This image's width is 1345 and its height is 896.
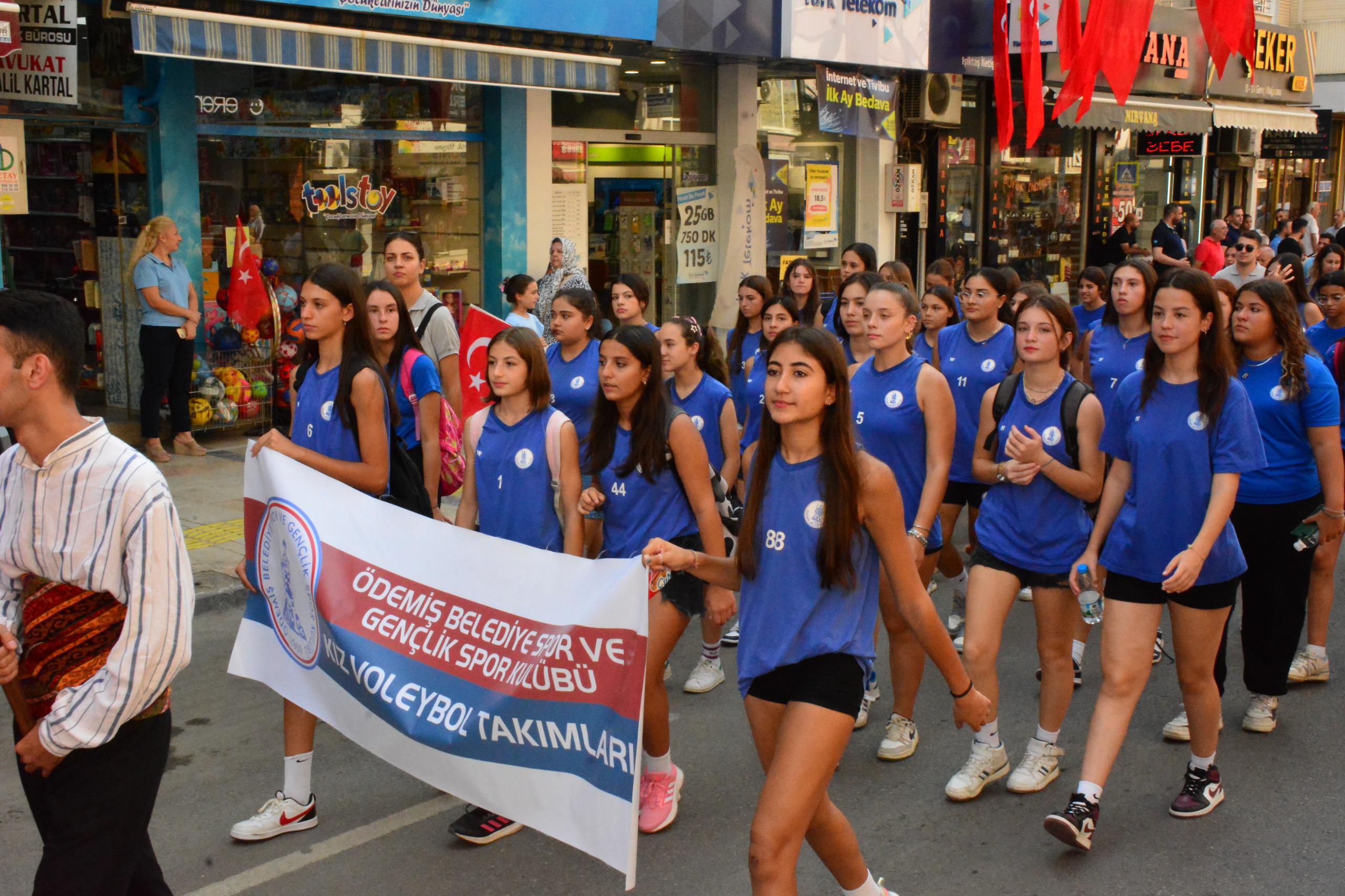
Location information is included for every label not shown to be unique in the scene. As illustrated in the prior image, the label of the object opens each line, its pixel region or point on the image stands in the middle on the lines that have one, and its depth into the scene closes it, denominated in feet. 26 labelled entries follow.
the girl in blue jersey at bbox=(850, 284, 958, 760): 17.29
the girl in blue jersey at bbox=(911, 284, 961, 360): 25.45
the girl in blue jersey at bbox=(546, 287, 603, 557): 20.63
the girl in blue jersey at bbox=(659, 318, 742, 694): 19.99
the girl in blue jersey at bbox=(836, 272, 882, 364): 20.99
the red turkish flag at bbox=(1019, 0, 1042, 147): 44.72
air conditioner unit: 56.34
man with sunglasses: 40.11
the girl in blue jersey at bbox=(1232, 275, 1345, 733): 17.69
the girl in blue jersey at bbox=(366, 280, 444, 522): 18.48
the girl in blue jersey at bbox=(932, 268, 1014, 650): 21.27
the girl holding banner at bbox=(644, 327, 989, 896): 11.64
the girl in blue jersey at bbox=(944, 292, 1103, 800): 16.20
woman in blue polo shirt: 33.27
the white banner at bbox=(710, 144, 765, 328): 48.73
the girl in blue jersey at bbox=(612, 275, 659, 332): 23.61
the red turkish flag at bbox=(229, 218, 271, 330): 35.83
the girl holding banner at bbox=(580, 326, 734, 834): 15.33
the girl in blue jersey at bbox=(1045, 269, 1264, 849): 14.80
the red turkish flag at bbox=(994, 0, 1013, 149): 43.70
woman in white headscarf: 39.73
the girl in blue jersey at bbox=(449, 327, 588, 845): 15.37
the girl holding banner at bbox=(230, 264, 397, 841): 15.33
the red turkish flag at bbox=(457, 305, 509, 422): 24.98
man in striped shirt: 9.45
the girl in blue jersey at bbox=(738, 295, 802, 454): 22.97
